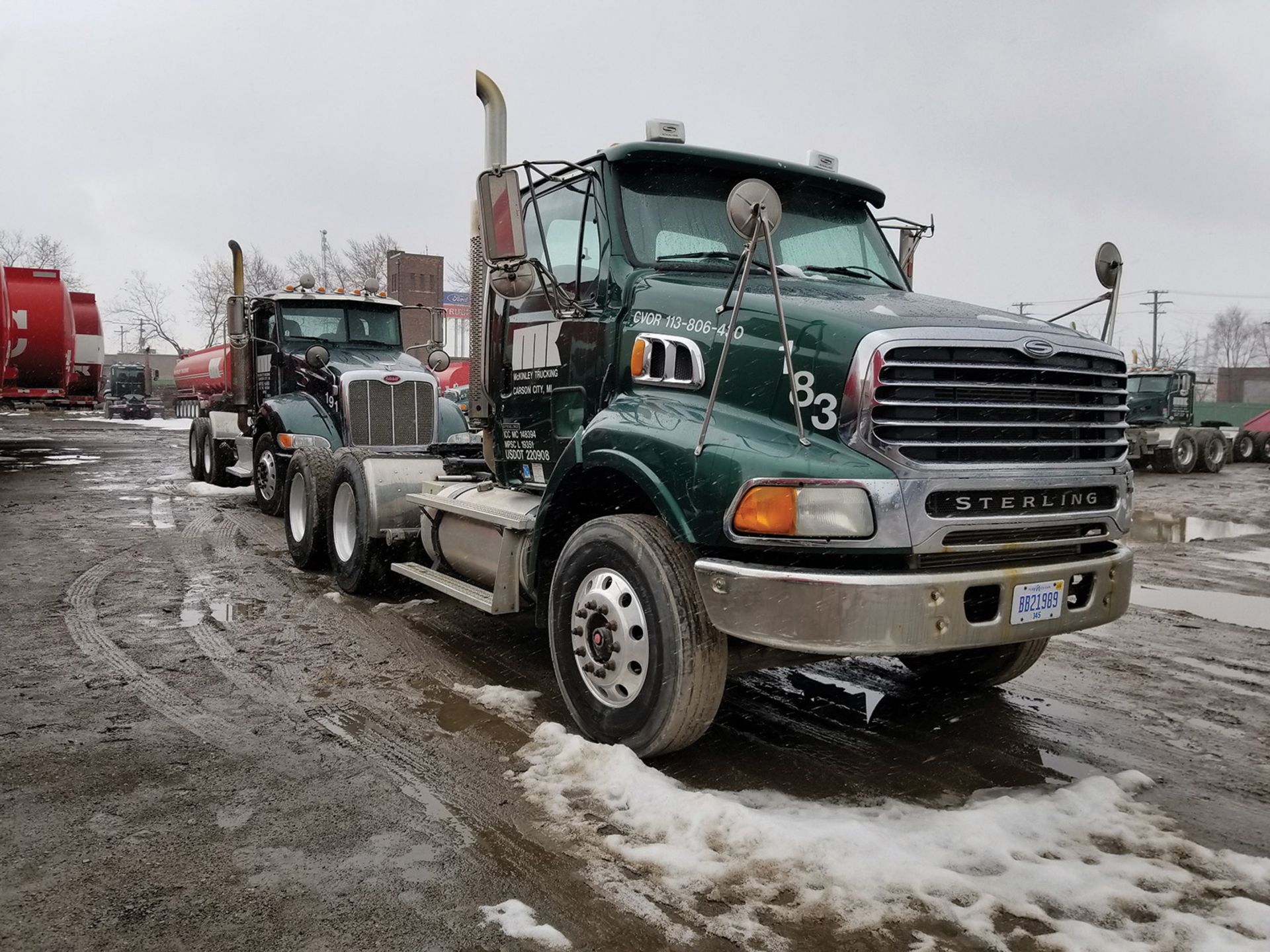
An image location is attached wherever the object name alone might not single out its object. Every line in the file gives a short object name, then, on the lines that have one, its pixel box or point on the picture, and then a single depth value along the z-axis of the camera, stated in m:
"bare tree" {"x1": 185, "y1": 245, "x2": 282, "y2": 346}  67.19
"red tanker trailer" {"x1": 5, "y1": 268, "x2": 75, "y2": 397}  19.62
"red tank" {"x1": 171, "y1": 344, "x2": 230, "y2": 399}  19.30
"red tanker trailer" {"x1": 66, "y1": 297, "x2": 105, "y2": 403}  22.55
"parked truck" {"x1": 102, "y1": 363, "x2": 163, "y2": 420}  43.56
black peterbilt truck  10.62
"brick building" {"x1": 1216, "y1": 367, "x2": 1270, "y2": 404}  77.69
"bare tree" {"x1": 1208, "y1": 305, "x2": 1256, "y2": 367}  125.12
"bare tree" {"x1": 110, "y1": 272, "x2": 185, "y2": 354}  82.38
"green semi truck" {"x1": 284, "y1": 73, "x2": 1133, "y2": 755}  3.40
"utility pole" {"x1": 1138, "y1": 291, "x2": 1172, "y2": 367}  77.75
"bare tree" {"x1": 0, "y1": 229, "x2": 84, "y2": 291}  74.31
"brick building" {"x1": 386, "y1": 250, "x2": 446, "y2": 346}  57.97
